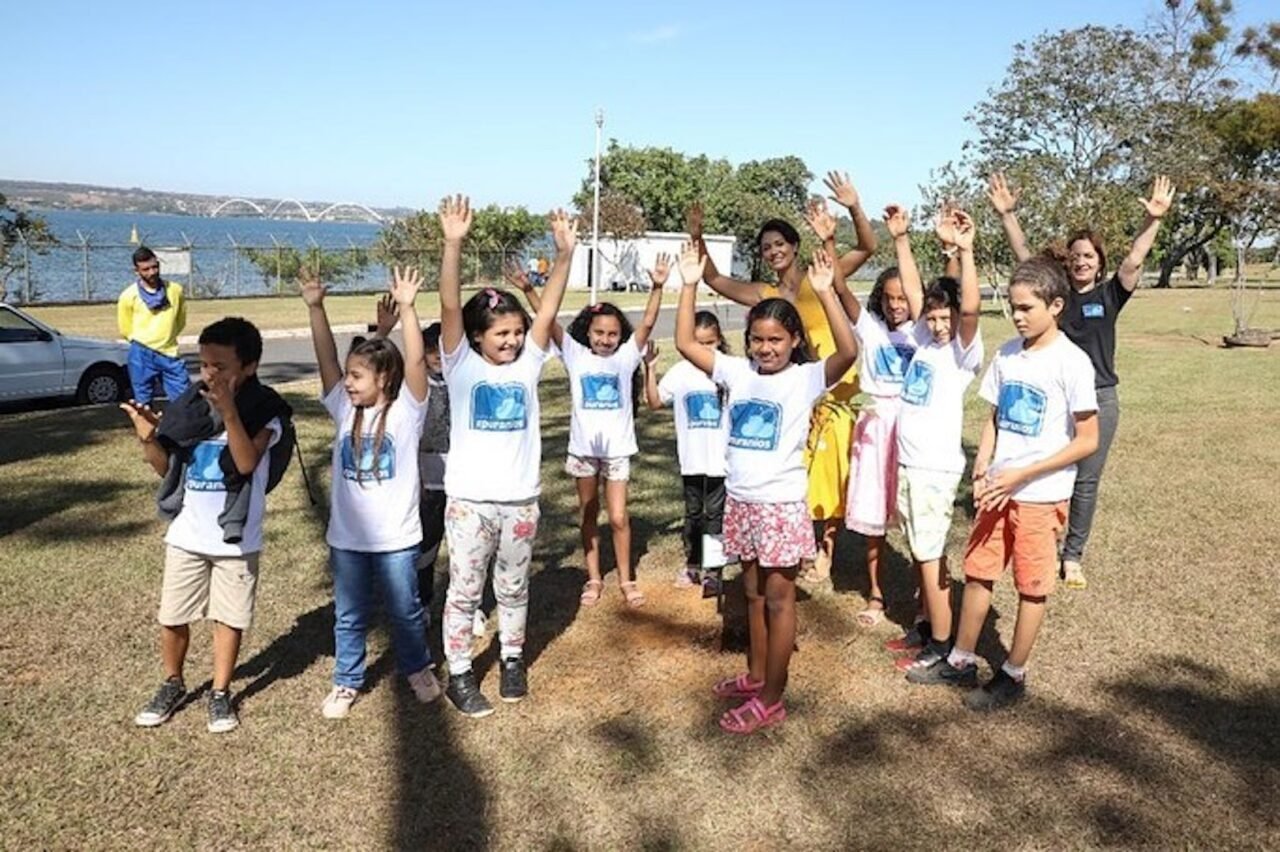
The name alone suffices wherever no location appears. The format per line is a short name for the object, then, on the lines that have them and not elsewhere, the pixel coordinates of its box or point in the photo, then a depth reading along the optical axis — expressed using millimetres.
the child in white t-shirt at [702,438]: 5230
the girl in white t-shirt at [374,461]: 3793
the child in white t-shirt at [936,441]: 4484
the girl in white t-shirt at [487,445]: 3920
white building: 38844
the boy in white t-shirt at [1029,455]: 3902
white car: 11062
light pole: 26492
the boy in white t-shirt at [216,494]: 3660
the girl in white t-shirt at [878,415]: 5051
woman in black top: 5500
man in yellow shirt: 8930
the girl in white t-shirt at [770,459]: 3826
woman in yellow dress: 5219
